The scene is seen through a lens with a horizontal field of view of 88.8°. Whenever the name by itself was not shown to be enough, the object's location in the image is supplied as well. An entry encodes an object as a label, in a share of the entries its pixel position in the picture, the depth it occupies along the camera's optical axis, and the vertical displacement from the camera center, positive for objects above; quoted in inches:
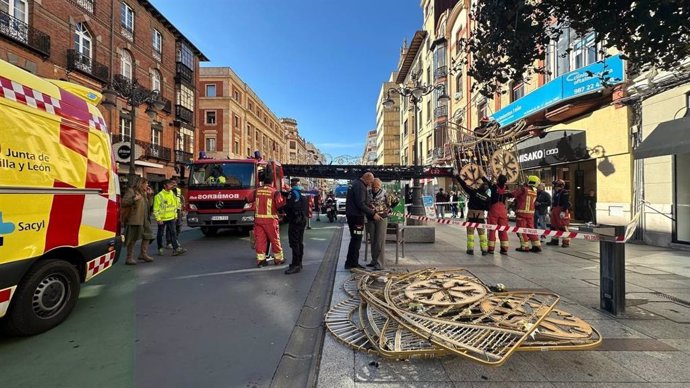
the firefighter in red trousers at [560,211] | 369.1 -15.8
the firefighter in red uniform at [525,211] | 329.1 -14.3
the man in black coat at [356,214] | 247.9 -13.7
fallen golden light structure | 111.6 -45.9
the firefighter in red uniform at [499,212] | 304.5 -14.3
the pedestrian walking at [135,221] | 277.6 -22.4
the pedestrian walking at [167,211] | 318.0 -15.8
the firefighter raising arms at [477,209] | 303.1 -11.9
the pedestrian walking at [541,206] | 411.5 -12.1
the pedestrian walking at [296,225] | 249.6 -21.8
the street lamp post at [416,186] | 505.4 +13.0
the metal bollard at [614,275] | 155.2 -35.0
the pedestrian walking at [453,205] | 835.4 -23.4
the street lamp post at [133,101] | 455.5 +135.8
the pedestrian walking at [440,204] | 797.8 -19.6
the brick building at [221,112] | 1685.5 +397.3
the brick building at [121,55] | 663.1 +332.6
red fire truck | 418.9 +0.9
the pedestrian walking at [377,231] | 251.9 -26.0
